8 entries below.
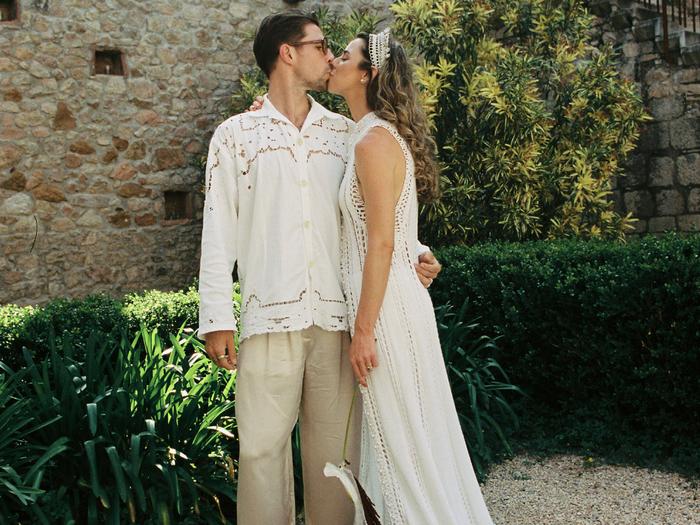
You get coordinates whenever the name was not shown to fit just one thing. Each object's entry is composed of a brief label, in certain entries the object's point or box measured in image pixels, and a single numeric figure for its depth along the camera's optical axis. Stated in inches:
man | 99.1
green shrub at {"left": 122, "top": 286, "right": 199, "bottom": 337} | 174.6
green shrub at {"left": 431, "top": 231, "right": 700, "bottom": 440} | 163.8
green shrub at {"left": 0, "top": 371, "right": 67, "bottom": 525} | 115.3
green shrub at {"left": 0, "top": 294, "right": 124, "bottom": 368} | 158.2
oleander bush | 249.3
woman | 98.3
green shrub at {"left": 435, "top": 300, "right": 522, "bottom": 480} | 168.6
